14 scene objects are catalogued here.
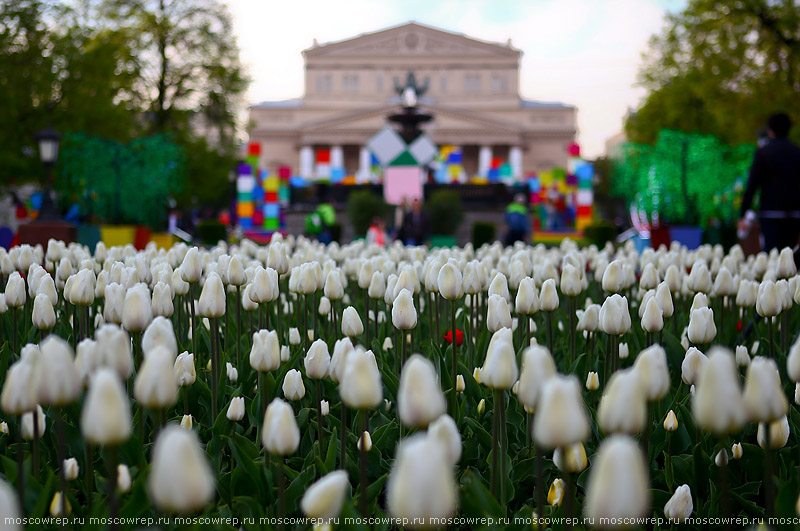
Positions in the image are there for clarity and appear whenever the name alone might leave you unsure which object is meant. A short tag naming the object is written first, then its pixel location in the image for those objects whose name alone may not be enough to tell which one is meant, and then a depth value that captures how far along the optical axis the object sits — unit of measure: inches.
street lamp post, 525.1
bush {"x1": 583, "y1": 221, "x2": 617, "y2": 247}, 813.9
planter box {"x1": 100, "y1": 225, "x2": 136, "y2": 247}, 581.6
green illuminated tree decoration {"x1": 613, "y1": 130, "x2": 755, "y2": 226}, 644.1
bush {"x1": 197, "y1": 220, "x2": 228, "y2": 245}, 848.3
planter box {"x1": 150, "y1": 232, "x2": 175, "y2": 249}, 618.2
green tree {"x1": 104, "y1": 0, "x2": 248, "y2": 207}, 1301.7
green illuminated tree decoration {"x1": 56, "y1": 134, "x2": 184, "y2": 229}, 712.4
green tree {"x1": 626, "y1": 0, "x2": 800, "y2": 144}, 871.1
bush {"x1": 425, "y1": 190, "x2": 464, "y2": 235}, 909.8
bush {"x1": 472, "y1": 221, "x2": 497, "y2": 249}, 840.9
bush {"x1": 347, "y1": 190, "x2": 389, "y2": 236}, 886.4
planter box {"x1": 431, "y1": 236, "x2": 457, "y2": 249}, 688.5
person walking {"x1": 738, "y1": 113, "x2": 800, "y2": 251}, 287.0
